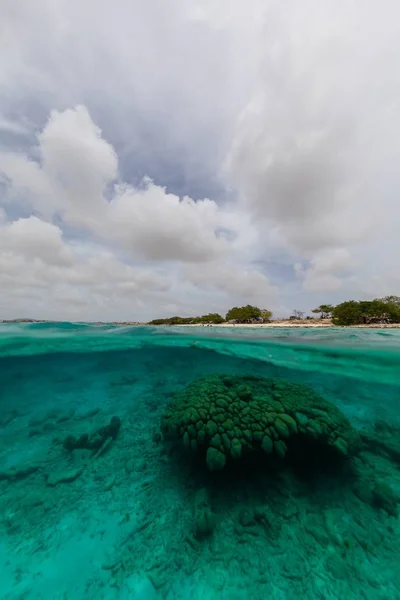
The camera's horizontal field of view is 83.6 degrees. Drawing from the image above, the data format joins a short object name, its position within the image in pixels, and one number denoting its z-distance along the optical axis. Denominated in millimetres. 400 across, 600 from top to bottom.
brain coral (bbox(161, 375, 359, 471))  4391
